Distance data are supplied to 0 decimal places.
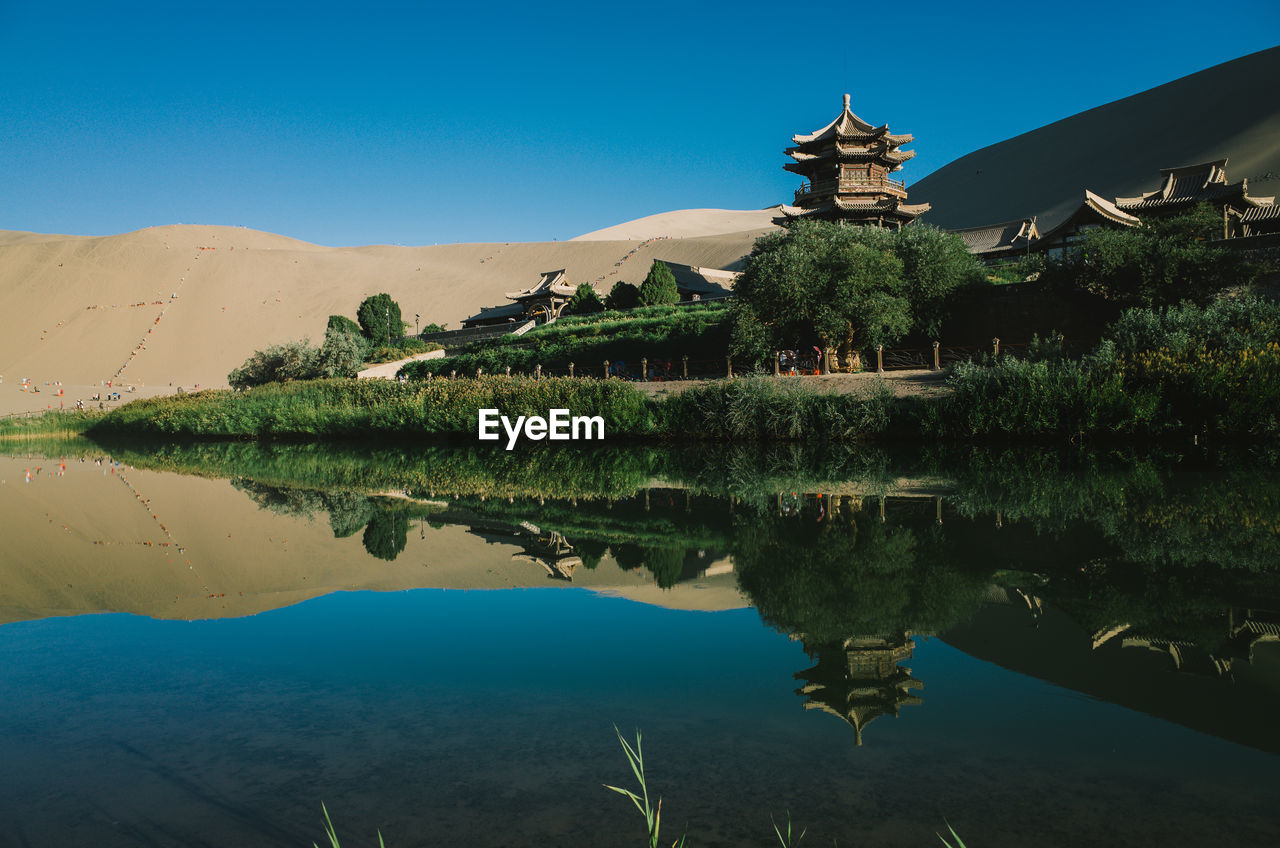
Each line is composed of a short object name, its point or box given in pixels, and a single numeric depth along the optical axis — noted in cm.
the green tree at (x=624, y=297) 4362
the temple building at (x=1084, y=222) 3356
